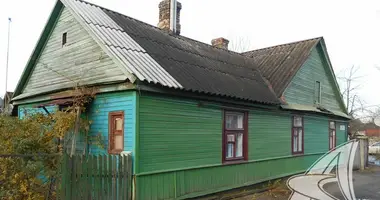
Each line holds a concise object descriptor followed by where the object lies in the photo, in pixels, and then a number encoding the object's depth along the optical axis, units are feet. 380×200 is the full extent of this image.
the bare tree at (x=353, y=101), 117.19
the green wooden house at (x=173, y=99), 26.27
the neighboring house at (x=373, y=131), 147.70
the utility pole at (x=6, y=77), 90.12
